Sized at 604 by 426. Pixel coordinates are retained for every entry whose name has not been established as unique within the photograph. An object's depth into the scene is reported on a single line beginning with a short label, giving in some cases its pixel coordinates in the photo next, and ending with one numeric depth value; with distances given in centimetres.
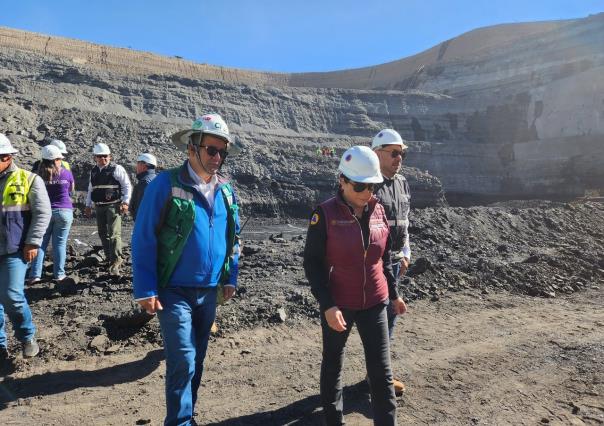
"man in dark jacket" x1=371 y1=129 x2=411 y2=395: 341
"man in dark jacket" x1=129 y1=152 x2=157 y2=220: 590
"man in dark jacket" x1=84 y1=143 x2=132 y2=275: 664
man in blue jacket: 234
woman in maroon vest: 262
